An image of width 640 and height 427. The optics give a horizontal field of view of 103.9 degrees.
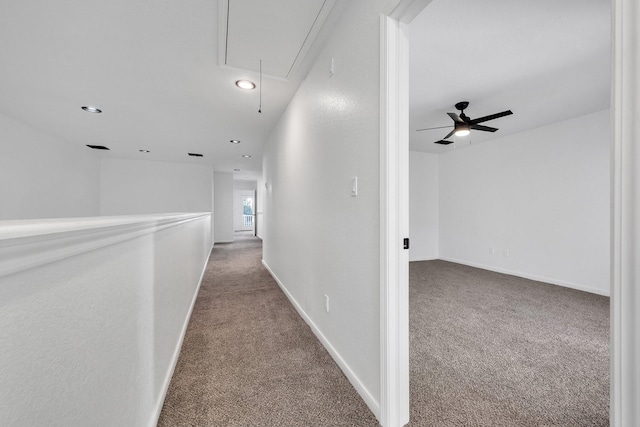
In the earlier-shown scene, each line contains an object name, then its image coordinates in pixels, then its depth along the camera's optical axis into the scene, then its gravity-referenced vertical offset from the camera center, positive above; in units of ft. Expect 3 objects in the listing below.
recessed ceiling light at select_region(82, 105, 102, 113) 10.18 +4.28
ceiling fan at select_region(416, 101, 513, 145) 9.58 +3.58
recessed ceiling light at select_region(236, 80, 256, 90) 8.09 +4.25
